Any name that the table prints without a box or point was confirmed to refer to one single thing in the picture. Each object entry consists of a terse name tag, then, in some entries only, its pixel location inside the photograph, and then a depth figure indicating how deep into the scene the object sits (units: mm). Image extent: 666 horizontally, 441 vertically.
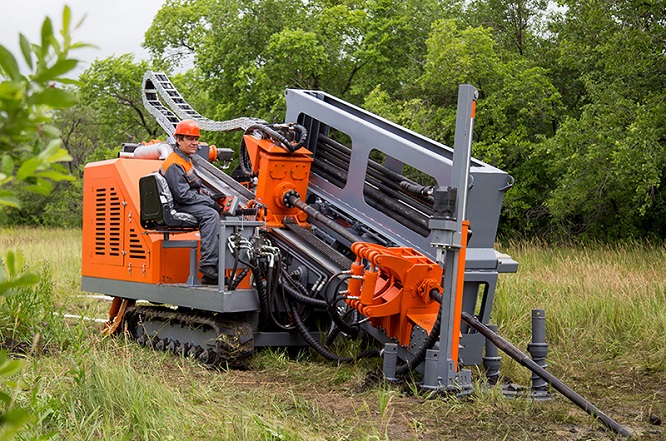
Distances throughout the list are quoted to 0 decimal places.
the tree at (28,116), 1349
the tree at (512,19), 23766
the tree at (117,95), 32094
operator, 7484
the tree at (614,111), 13680
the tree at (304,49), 23609
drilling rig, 6023
